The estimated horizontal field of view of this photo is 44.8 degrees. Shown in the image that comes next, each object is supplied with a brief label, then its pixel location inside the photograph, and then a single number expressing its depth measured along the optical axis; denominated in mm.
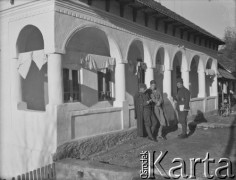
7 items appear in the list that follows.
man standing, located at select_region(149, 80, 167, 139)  9203
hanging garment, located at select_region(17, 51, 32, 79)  7971
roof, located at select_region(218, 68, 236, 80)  21383
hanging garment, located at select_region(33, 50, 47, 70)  7549
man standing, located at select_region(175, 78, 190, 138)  9047
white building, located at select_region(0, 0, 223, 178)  7352
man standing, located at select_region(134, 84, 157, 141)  8961
